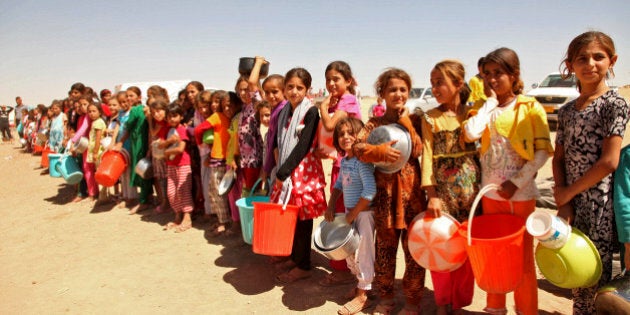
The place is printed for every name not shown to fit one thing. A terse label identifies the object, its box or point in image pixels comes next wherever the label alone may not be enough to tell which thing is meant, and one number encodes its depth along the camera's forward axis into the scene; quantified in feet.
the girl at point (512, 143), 7.41
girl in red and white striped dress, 16.21
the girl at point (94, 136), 20.77
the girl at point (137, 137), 18.52
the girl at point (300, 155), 10.65
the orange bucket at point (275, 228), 9.75
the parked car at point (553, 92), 38.88
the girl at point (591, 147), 7.00
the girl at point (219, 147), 14.75
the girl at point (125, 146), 19.20
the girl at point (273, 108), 11.94
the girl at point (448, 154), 8.10
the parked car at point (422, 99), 51.32
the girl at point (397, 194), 8.67
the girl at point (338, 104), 10.62
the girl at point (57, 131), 27.13
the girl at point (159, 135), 16.90
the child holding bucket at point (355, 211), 9.25
